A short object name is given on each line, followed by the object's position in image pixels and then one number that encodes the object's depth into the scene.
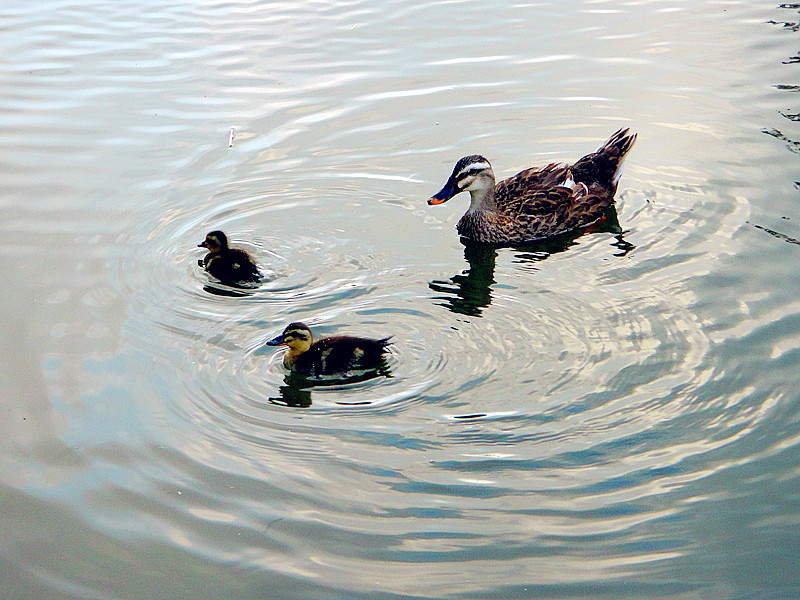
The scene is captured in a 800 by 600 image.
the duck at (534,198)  7.13
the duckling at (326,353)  5.11
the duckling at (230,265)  6.11
